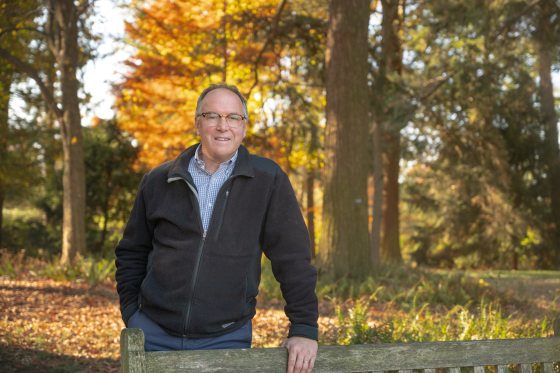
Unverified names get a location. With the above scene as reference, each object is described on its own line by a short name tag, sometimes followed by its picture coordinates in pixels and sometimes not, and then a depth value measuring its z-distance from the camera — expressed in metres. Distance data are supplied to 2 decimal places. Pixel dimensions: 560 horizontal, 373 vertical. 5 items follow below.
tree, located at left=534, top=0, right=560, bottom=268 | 24.00
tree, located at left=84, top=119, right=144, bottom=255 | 21.16
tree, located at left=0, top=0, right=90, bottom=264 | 13.42
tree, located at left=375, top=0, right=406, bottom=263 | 17.78
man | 2.79
